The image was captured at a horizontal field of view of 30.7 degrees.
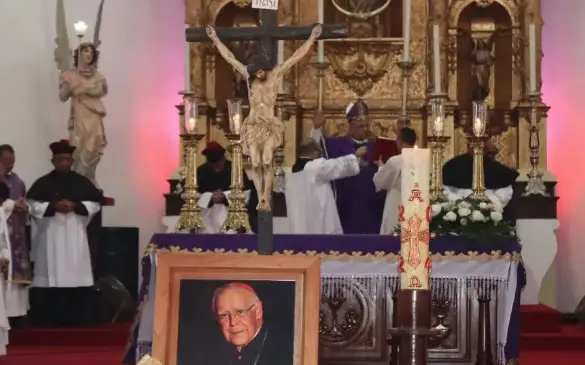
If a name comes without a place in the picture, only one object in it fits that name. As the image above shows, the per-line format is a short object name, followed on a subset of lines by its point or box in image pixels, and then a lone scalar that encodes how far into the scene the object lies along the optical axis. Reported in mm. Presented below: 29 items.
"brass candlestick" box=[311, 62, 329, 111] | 9867
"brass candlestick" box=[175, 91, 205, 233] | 8422
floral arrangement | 7848
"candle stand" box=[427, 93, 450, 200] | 8430
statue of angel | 12352
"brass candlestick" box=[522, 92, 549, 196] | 10906
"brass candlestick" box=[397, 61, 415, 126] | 9102
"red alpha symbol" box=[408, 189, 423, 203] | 4770
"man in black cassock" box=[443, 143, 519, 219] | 10492
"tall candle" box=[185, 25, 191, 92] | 9890
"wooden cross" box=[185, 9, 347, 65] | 5930
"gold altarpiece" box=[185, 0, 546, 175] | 12898
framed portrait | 5191
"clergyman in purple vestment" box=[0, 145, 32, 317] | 10602
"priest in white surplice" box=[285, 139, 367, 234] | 9422
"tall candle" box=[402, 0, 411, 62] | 9797
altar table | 7848
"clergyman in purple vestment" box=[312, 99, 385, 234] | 9945
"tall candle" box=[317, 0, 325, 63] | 9977
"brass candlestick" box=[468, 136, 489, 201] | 8375
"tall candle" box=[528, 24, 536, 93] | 10555
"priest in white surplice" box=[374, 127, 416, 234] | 8961
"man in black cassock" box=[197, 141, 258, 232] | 11227
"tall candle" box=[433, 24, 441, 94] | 10227
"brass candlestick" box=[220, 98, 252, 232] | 8477
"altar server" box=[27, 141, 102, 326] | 11414
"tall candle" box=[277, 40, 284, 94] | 11089
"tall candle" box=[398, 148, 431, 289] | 4512
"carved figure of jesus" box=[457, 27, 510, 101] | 13156
